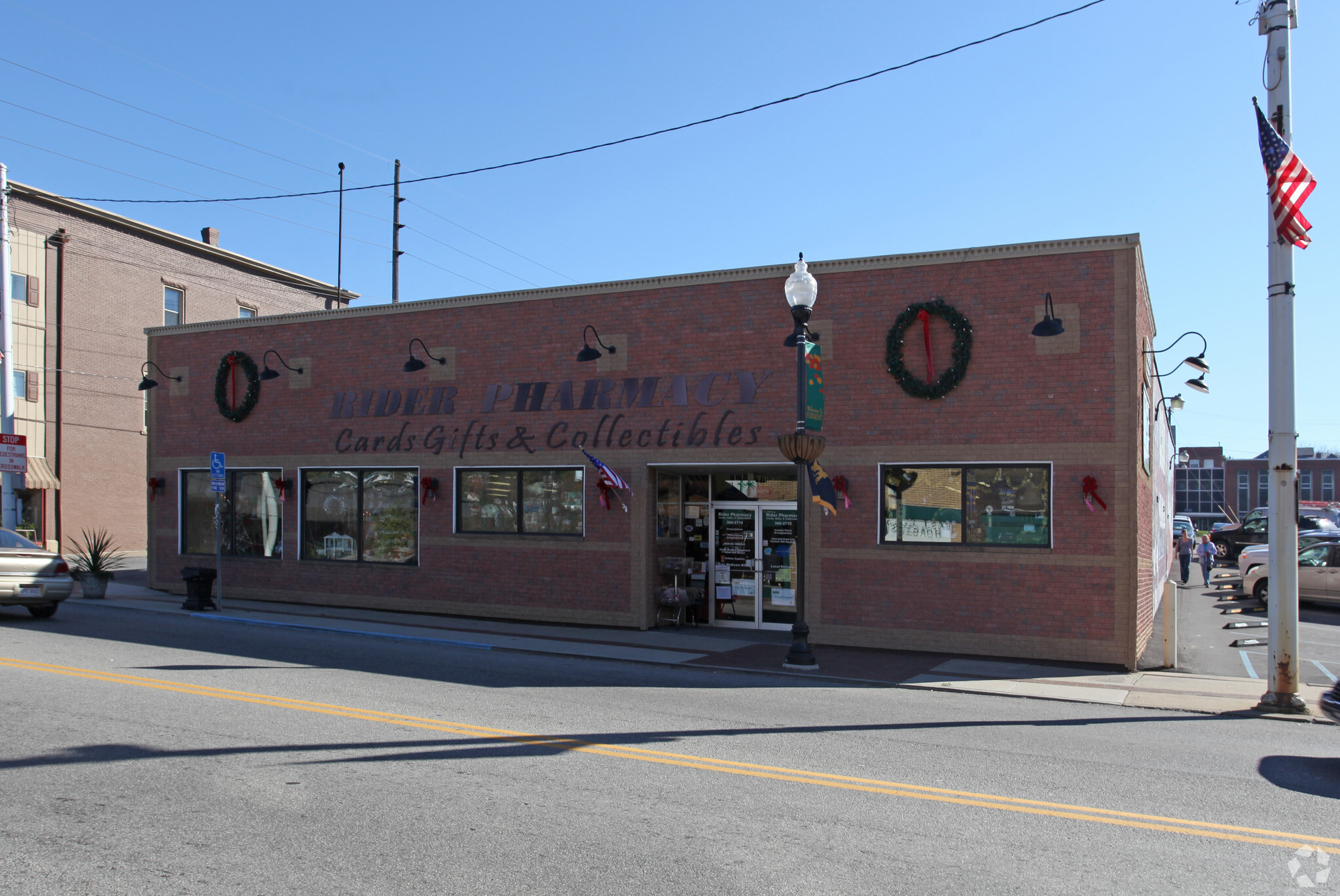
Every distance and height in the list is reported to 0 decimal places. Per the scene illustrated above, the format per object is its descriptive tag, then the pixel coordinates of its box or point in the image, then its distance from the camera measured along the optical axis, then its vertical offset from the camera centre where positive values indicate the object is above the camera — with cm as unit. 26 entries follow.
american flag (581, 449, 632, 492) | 1620 +24
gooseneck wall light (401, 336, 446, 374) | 1847 +244
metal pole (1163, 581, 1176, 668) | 1341 -199
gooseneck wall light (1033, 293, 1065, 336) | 1348 +243
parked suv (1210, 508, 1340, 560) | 3588 -154
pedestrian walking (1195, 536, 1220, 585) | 2961 -194
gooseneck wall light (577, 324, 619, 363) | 1670 +242
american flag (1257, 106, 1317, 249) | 1051 +345
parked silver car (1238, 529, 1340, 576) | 2369 -151
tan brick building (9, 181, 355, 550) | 3244 +514
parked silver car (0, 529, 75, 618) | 1550 -153
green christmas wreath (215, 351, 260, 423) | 2055 +223
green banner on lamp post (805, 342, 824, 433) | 1271 +137
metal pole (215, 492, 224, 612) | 1836 -105
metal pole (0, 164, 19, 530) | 2131 +283
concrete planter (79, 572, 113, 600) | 1988 -208
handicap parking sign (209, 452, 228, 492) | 1823 +29
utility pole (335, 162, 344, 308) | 4022 +1017
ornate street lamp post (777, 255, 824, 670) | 1233 +60
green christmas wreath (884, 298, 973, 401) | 1416 +214
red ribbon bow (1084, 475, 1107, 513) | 1324 +8
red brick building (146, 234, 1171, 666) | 1359 +60
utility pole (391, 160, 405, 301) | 3588 +925
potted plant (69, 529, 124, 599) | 1989 -186
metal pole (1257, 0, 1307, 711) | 1055 +93
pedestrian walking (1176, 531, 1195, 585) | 2869 -178
